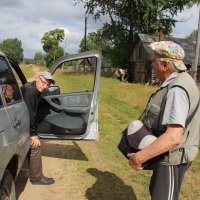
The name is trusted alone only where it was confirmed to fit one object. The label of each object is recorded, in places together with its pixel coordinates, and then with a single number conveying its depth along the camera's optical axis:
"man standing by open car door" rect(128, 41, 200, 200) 1.94
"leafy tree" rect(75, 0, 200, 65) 29.00
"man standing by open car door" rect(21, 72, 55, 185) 3.77
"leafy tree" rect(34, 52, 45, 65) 122.19
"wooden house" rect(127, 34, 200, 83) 25.38
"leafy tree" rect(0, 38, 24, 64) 102.47
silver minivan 2.56
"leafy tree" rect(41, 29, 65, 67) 72.65
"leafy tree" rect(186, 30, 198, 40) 83.93
